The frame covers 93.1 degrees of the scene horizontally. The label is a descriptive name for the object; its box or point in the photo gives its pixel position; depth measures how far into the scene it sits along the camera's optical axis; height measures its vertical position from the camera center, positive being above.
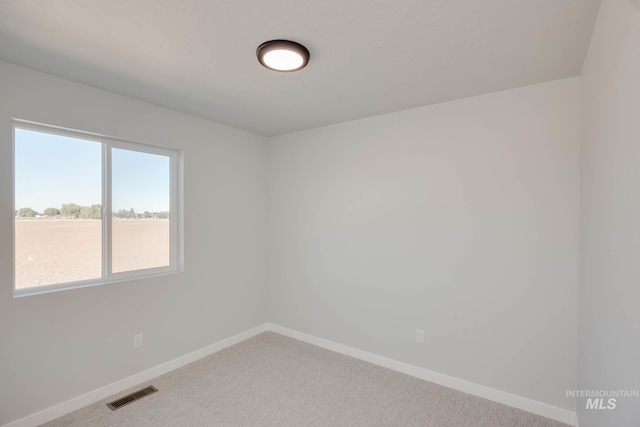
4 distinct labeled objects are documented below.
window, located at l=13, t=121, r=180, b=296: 2.30 +0.03
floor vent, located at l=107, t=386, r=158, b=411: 2.44 -1.55
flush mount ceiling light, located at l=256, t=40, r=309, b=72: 1.83 +1.01
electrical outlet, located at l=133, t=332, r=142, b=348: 2.78 -1.18
